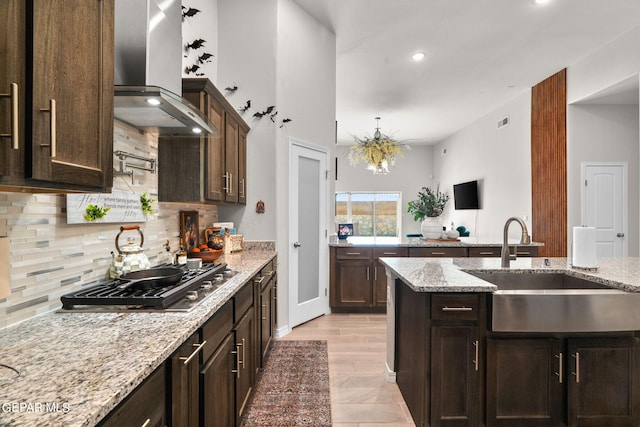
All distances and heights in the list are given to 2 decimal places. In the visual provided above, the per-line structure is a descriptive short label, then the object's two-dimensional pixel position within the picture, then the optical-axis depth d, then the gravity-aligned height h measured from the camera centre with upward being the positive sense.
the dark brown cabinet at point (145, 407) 0.81 -0.48
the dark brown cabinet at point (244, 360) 1.90 -0.85
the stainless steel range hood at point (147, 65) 1.64 +0.74
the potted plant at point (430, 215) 4.98 +0.01
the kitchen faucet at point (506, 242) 2.35 -0.17
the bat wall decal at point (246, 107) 3.71 +1.14
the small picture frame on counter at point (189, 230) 2.84 -0.12
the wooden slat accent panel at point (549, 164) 5.05 +0.78
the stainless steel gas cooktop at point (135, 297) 1.40 -0.34
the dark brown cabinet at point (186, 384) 1.12 -0.57
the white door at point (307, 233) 3.92 -0.20
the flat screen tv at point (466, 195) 7.72 +0.46
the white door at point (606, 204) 4.92 +0.16
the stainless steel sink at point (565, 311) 1.82 -0.50
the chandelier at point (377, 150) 6.02 +1.12
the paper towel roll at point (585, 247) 2.28 -0.20
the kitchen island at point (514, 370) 1.89 -0.83
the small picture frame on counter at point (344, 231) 5.02 -0.22
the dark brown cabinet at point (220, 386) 1.40 -0.76
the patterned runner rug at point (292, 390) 2.21 -1.27
